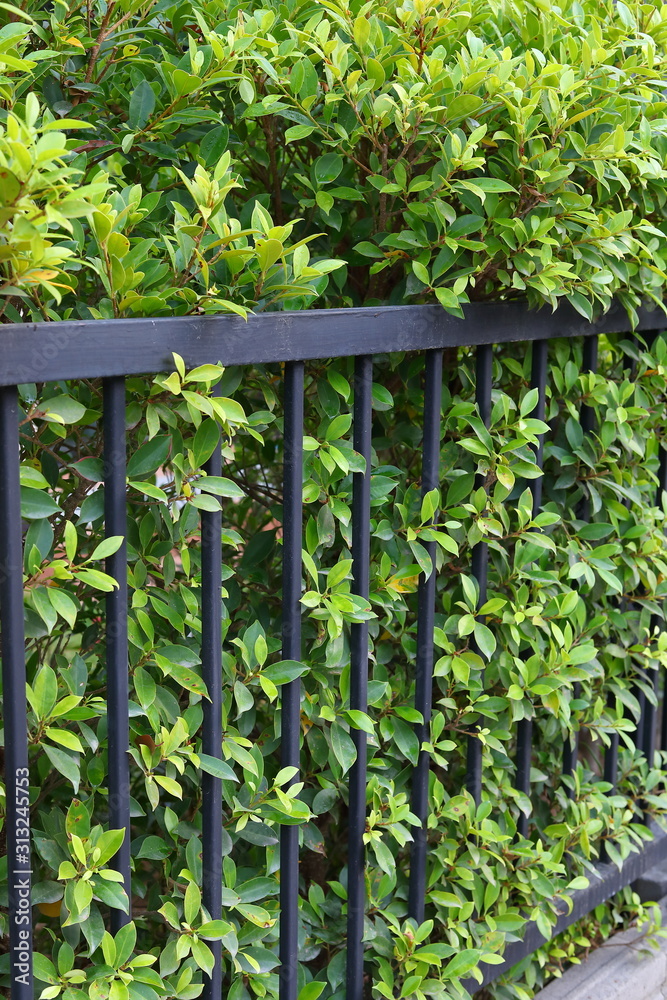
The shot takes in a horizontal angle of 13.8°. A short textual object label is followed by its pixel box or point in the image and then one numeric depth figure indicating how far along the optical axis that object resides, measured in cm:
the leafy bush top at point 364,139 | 320
